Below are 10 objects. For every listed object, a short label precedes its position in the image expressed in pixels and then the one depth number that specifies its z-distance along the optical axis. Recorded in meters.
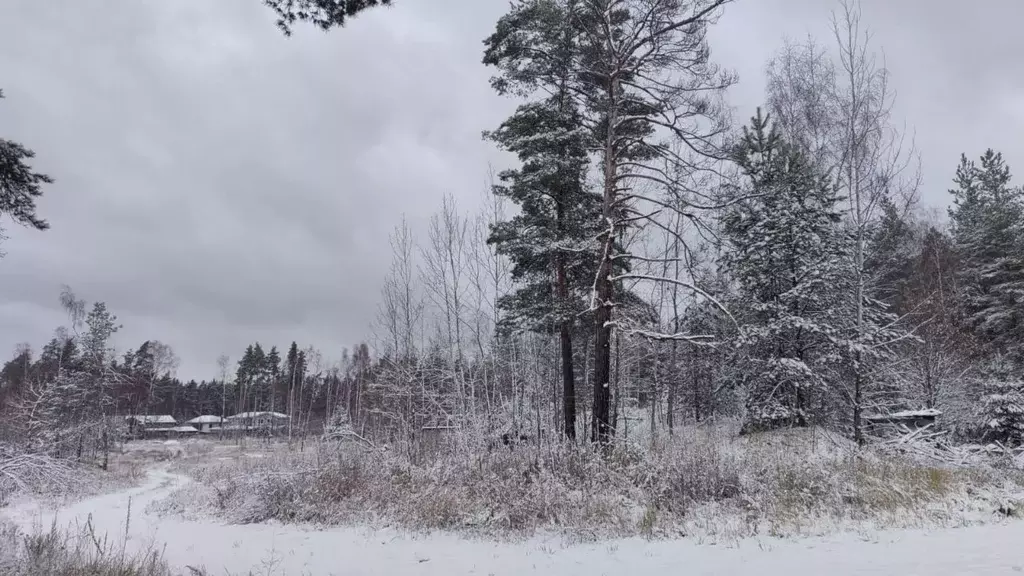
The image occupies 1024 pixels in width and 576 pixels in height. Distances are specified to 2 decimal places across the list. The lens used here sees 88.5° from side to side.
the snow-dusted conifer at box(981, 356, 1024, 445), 14.46
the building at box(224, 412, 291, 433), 56.15
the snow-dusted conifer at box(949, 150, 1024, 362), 21.86
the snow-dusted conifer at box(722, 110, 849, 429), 14.97
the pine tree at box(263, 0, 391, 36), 4.64
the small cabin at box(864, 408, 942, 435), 14.16
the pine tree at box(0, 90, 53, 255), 6.64
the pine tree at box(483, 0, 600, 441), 11.99
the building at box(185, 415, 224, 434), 71.69
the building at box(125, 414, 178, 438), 51.06
